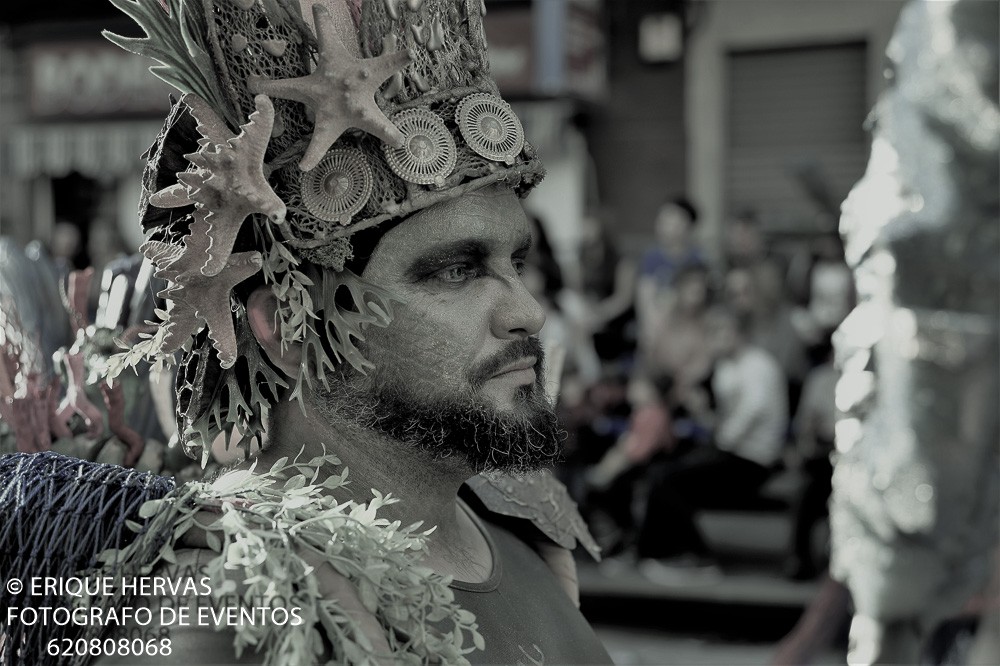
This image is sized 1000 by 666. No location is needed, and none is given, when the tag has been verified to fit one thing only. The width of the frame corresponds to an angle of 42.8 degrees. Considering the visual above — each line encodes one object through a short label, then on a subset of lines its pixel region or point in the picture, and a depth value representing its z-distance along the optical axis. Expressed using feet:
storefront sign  33.12
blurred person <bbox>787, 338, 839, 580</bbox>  19.66
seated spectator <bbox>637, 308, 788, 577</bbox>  20.43
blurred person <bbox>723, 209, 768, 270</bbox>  22.86
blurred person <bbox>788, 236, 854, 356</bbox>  21.52
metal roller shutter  29.53
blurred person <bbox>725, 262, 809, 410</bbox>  21.34
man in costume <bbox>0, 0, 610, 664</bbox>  5.71
